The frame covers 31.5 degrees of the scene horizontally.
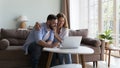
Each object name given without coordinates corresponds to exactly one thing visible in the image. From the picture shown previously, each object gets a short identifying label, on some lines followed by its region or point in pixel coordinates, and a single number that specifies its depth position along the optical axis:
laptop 2.94
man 3.34
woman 3.43
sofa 3.69
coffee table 2.73
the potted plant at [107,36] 4.88
